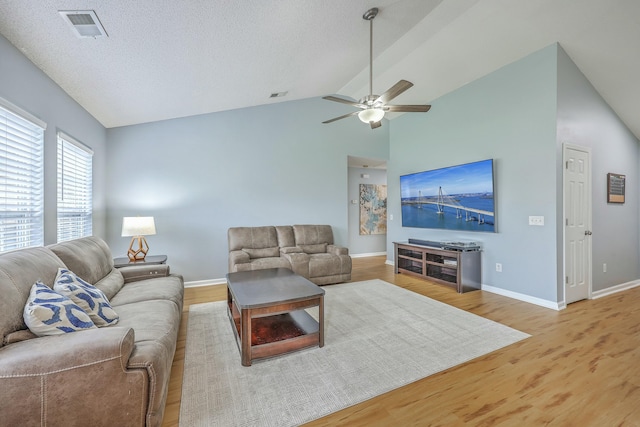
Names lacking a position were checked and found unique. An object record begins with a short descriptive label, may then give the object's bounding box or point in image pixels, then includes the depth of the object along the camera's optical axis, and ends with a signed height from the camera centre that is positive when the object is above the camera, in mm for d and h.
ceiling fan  2738 +1109
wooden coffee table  2141 -914
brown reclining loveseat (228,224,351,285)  4162 -601
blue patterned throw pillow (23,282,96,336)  1432 -530
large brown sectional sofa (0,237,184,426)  1194 -716
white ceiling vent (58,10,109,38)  1851 +1370
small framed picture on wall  3957 +386
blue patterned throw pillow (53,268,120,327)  1749 -537
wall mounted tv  4039 +275
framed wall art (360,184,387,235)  7289 +157
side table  3292 -578
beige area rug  1683 -1157
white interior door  3416 -108
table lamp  3475 -155
